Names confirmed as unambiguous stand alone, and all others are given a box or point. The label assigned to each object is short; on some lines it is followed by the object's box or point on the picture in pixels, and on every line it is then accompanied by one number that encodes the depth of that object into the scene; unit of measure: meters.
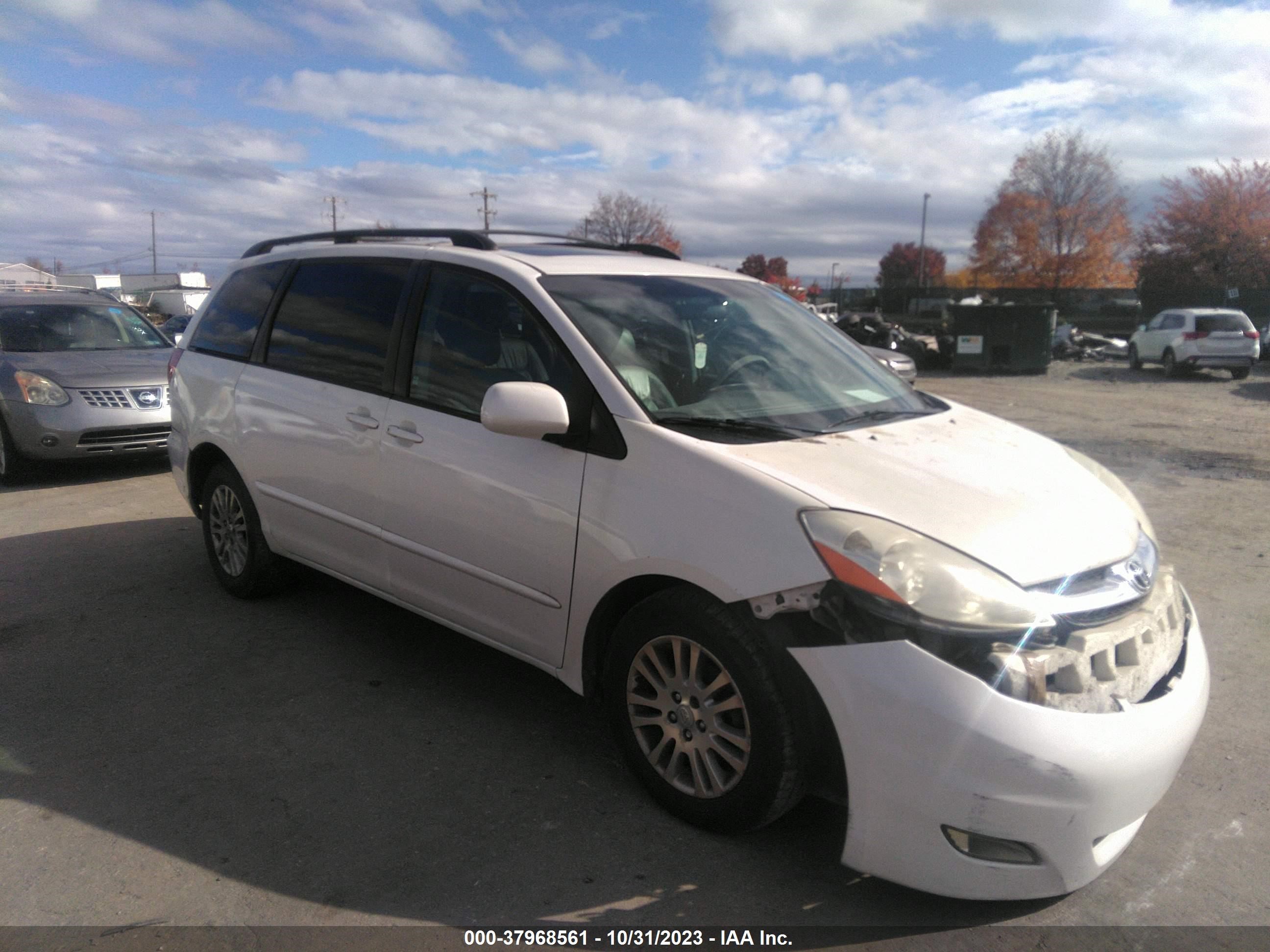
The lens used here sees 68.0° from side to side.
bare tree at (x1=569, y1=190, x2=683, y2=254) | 59.34
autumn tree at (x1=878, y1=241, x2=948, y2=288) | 86.38
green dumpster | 22.03
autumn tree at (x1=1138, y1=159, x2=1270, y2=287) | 44.03
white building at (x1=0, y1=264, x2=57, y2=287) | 64.94
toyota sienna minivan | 2.35
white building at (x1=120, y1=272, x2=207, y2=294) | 58.41
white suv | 21.05
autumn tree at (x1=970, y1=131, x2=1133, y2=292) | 51.47
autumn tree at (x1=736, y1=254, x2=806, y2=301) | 67.14
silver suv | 7.89
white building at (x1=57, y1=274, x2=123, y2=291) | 81.81
